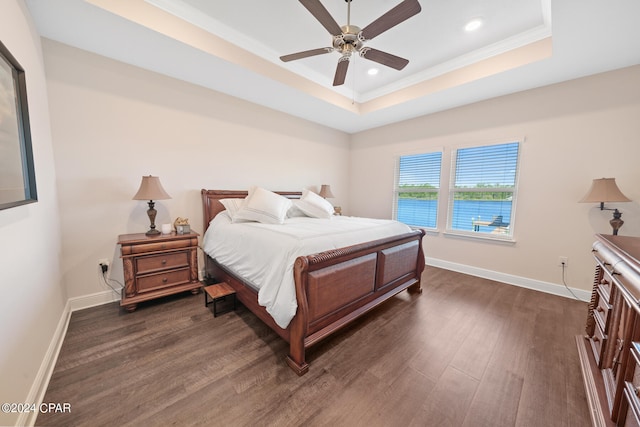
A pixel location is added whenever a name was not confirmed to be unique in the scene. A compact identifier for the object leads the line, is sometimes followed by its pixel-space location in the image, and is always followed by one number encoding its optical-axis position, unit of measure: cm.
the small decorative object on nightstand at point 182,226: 272
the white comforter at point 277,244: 165
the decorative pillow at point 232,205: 296
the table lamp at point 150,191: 243
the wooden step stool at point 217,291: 226
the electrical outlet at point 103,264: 249
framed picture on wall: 113
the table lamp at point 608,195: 235
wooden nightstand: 230
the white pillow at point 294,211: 347
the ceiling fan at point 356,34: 157
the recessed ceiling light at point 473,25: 226
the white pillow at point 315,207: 337
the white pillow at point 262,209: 271
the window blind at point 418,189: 403
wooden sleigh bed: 160
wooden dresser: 98
